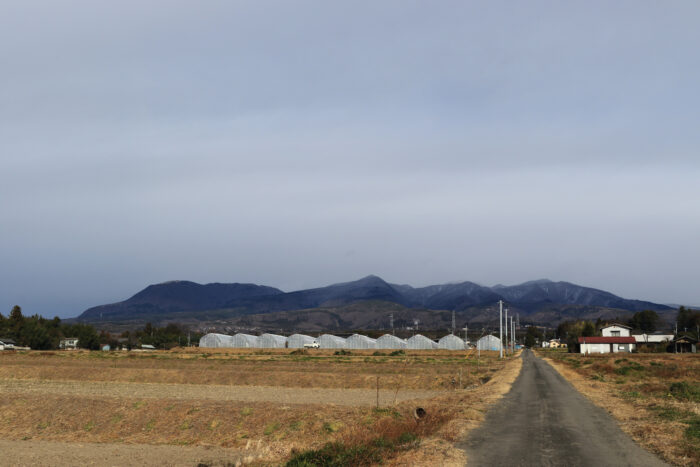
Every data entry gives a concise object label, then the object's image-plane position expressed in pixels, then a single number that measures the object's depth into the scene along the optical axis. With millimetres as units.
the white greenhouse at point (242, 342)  186625
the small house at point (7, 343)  146388
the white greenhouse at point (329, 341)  186125
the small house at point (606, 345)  144125
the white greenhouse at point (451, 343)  168738
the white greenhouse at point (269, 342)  189125
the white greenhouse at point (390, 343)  171500
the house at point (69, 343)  171138
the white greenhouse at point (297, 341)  192125
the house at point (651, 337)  175138
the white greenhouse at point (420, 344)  170750
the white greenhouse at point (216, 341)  186625
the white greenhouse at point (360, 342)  174000
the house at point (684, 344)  130000
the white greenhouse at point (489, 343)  176750
